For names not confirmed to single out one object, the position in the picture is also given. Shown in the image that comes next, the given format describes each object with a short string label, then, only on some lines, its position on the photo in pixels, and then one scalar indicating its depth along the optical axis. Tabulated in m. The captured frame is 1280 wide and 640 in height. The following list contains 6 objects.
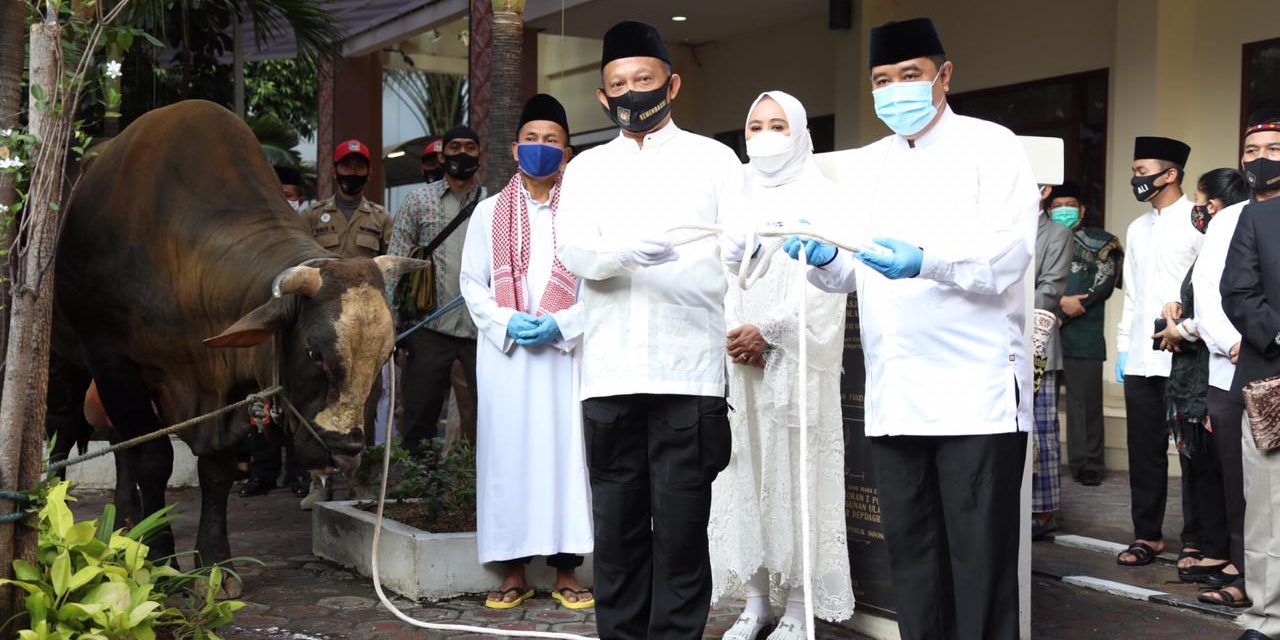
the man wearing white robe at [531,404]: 6.32
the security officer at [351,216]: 9.25
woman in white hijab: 5.55
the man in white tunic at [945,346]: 4.18
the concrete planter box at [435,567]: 6.46
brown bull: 6.21
